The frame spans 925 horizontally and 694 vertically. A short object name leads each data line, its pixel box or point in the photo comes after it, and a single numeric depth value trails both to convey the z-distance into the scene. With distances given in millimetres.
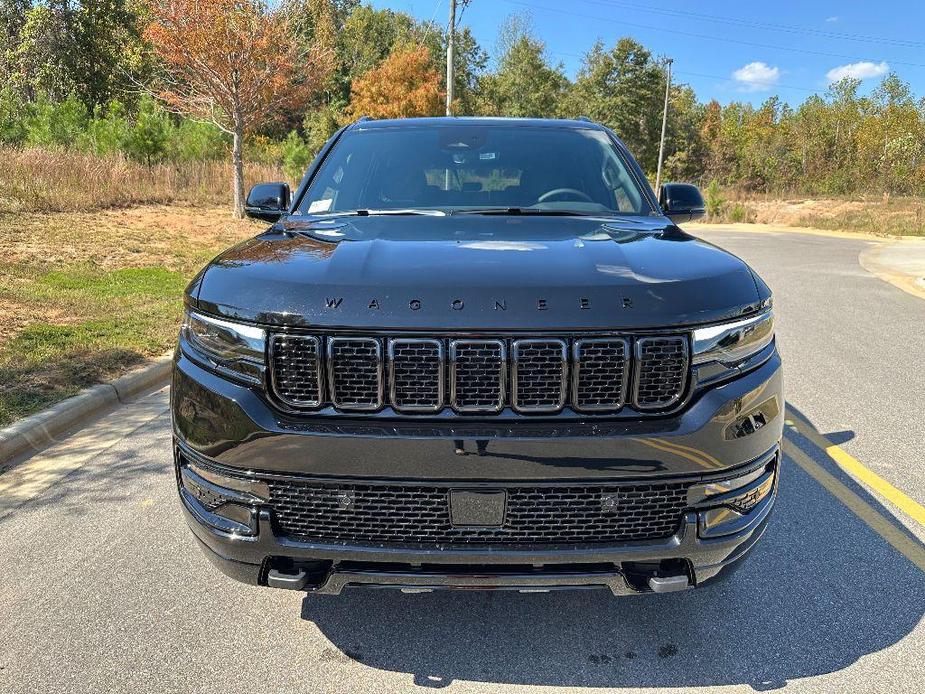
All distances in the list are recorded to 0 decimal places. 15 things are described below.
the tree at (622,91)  61750
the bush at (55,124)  18125
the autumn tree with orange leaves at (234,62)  15883
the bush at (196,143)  21641
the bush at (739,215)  39531
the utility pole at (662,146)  53219
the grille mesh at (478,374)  2045
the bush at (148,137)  19719
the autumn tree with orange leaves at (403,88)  31250
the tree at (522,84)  62969
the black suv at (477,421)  2047
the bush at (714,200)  38719
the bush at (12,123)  17828
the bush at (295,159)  25814
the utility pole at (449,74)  27589
